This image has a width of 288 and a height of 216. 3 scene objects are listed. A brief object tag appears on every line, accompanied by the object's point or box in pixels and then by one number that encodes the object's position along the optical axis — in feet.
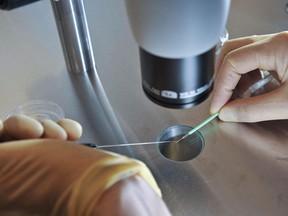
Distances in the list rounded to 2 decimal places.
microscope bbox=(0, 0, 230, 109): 0.99
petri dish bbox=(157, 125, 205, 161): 1.88
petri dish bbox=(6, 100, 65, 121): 2.06
